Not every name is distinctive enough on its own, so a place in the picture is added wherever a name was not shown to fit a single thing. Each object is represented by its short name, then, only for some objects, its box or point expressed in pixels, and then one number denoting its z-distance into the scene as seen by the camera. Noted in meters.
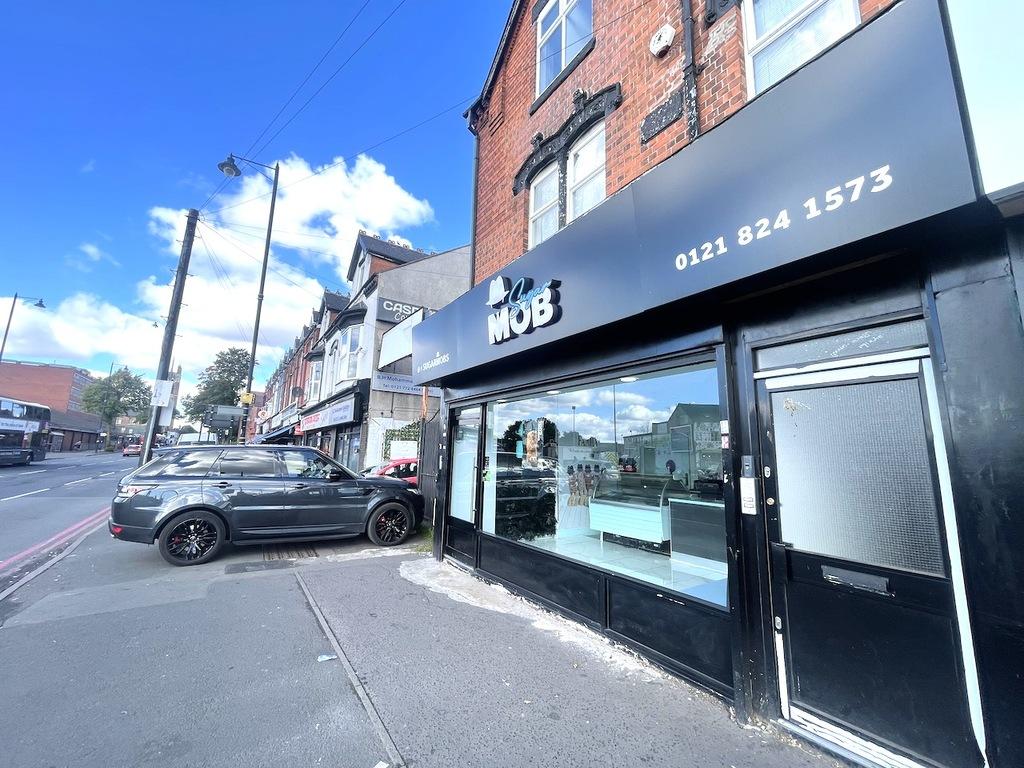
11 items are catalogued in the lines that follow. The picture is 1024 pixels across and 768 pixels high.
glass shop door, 6.45
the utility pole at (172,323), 11.52
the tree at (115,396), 54.53
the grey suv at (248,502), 6.46
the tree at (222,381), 53.06
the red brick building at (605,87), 3.98
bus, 23.00
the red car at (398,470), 11.12
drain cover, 7.16
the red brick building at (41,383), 59.50
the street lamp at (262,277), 13.24
